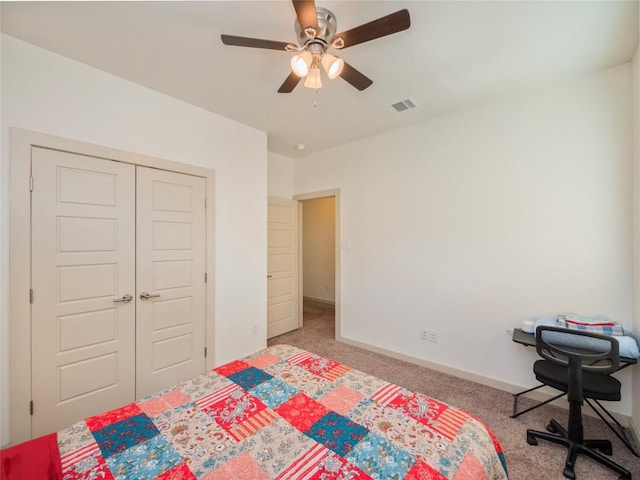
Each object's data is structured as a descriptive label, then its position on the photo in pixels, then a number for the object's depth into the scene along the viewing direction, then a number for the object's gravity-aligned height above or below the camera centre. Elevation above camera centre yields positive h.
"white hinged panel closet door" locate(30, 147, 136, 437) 1.98 -0.33
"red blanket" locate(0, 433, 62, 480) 0.94 -0.79
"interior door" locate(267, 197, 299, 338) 4.14 -0.36
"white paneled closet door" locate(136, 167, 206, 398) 2.48 -0.34
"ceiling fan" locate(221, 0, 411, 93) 1.36 +1.12
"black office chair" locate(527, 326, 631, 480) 1.70 -0.93
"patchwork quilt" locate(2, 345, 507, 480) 1.00 -0.82
